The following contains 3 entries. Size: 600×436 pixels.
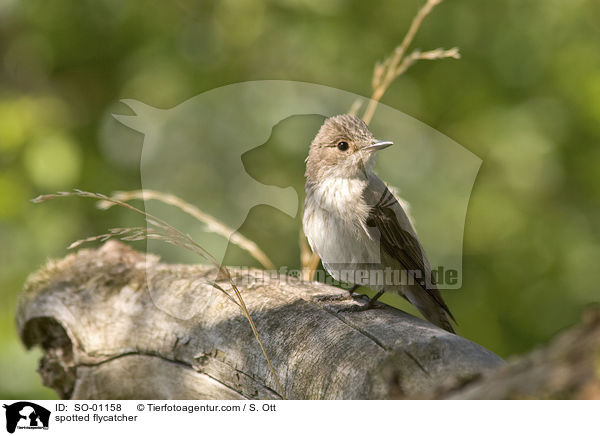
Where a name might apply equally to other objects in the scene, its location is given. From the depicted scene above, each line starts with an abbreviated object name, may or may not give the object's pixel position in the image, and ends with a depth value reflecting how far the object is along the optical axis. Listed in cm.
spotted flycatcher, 616
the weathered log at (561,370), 254
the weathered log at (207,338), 384
